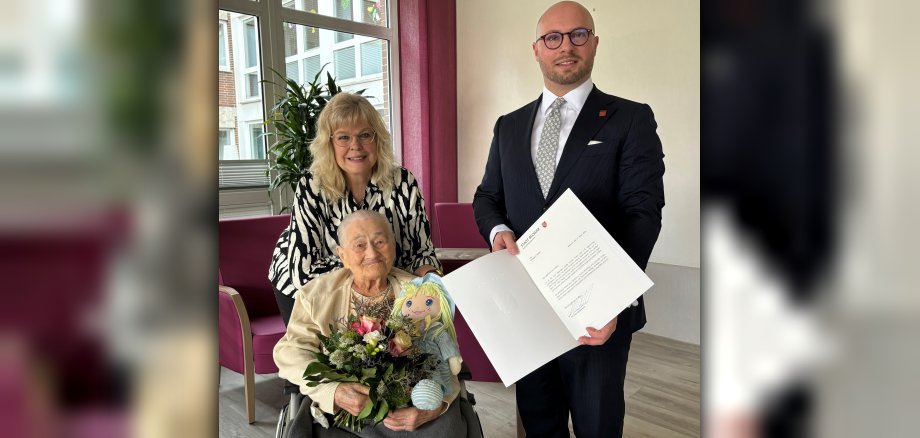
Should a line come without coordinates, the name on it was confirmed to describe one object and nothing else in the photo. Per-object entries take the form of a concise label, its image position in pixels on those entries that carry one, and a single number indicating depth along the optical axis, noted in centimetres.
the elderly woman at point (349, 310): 178
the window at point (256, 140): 497
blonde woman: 223
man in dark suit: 179
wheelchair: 180
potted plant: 450
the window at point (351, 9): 523
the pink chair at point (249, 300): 288
